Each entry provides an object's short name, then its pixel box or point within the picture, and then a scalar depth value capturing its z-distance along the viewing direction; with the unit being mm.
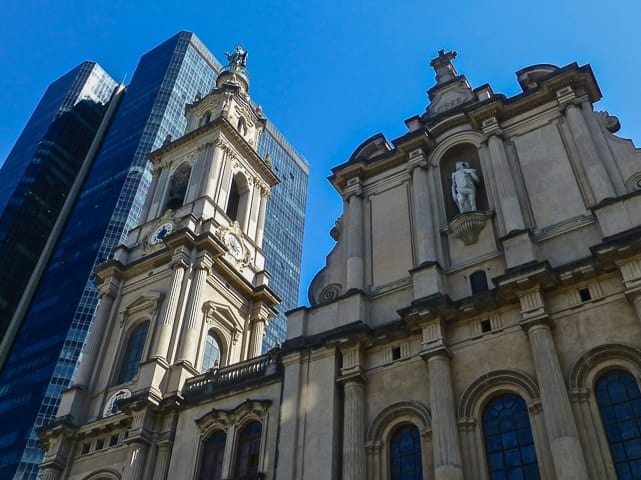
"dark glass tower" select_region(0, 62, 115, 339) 80125
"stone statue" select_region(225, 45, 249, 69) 44719
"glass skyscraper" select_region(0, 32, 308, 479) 62594
